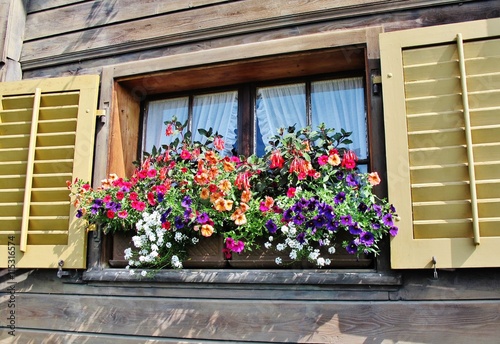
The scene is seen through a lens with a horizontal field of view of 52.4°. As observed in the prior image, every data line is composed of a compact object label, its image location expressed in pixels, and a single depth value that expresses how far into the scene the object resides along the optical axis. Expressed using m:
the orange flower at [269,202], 2.43
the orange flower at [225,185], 2.52
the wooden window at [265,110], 2.96
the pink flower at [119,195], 2.69
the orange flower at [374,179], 2.36
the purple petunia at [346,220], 2.28
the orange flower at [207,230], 2.43
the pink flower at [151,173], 2.74
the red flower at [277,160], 2.53
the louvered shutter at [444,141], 2.27
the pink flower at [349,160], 2.45
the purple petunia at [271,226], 2.37
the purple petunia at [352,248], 2.31
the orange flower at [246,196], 2.49
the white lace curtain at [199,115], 3.16
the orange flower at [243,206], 2.44
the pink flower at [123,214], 2.62
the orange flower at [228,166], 2.59
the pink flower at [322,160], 2.48
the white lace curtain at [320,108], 2.93
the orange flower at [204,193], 2.55
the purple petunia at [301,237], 2.35
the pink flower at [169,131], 2.96
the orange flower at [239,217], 2.41
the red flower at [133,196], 2.67
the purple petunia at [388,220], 2.31
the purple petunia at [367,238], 2.29
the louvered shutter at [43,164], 2.85
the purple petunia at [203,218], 2.47
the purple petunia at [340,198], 2.37
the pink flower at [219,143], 2.84
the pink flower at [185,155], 2.78
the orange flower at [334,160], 2.46
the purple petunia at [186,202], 2.54
